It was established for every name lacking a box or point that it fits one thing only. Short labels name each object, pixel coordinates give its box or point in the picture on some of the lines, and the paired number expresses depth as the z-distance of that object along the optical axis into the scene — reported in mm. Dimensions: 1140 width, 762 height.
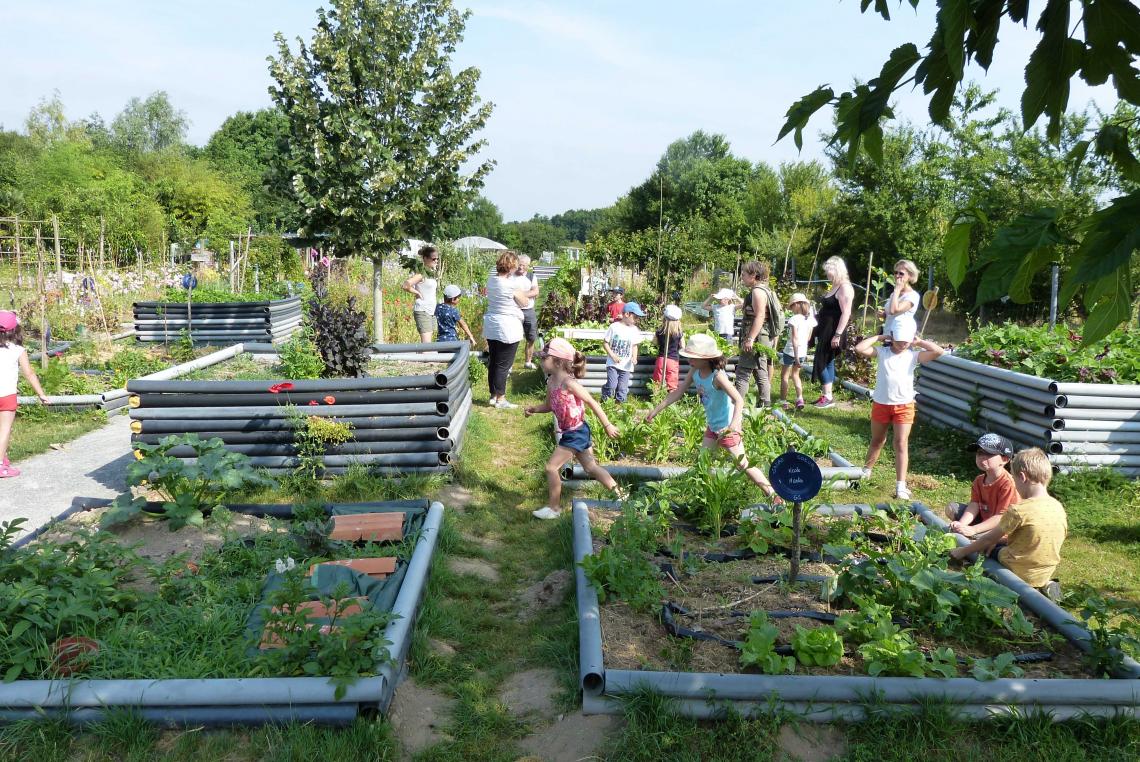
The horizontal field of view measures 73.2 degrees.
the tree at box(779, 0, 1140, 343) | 1575
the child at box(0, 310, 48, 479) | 6855
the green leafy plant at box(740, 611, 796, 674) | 3395
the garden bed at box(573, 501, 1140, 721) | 3287
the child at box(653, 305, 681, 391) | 9430
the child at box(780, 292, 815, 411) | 9766
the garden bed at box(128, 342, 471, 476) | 6379
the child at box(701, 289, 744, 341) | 10789
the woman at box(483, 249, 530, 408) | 9047
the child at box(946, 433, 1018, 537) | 5027
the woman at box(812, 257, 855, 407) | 8992
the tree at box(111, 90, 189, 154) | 60969
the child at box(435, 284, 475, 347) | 10719
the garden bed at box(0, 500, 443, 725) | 3161
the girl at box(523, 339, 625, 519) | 5812
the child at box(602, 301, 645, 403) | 9148
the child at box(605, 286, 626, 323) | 11598
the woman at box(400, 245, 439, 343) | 10672
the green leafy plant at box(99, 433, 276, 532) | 4957
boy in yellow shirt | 4426
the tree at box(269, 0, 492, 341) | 9656
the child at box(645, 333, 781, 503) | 5676
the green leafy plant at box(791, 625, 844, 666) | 3516
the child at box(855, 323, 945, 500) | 6285
